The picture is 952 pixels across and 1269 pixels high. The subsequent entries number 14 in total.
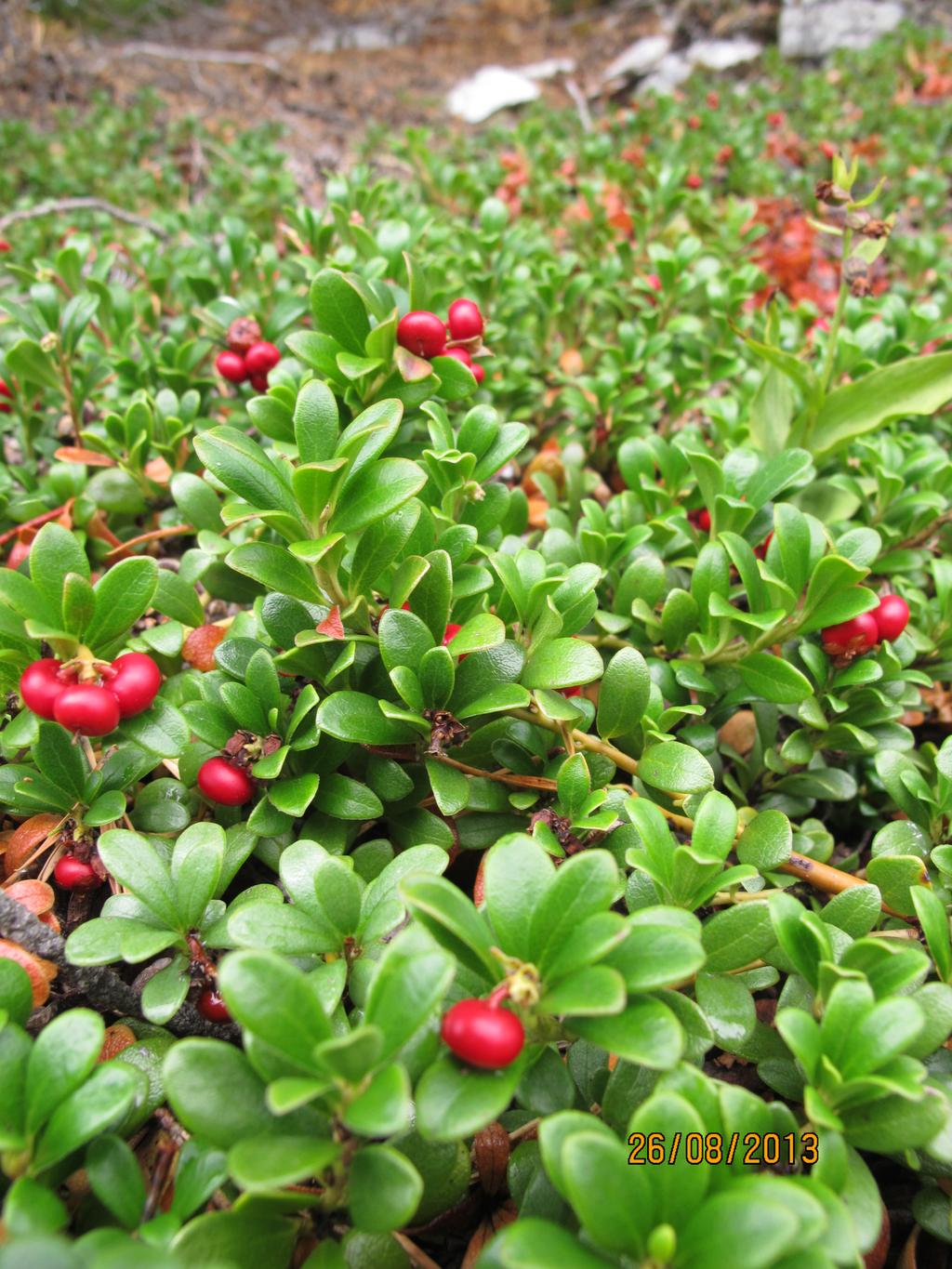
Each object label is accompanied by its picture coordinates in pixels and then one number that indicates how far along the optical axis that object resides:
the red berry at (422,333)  0.17
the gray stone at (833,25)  0.83
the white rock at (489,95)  0.89
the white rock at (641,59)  0.88
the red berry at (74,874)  0.14
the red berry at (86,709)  0.13
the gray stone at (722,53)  0.86
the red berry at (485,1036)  0.10
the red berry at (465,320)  0.18
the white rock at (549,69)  1.04
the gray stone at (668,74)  0.83
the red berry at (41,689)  0.13
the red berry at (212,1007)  0.13
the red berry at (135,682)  0.14
